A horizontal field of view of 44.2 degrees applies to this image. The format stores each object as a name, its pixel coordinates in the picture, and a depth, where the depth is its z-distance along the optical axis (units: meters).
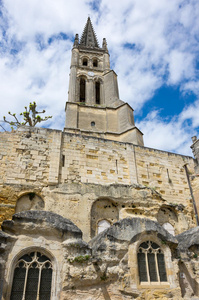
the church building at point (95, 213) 6.20
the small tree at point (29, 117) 21.45
